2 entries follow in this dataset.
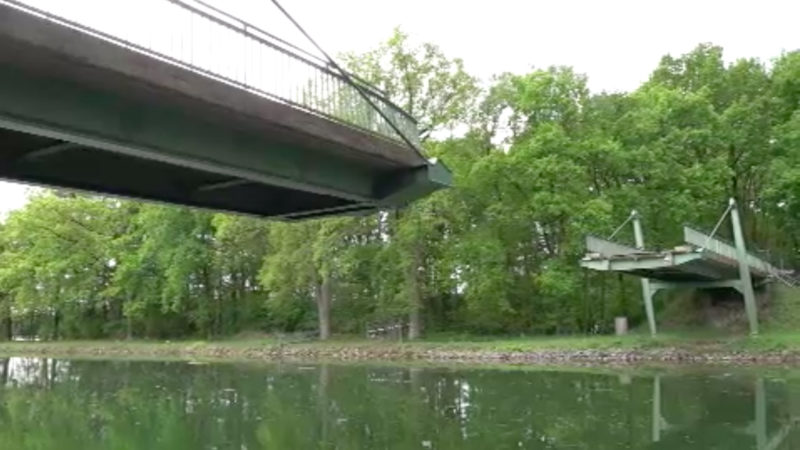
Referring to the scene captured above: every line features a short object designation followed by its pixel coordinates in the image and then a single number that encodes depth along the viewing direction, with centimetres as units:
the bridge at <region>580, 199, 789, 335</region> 2791
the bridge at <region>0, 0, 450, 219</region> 903
